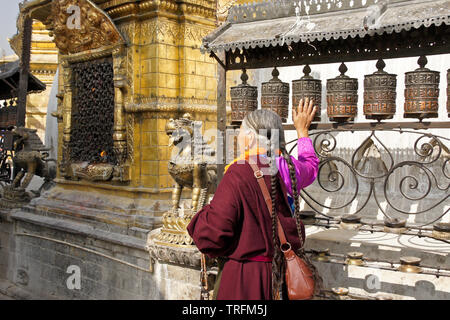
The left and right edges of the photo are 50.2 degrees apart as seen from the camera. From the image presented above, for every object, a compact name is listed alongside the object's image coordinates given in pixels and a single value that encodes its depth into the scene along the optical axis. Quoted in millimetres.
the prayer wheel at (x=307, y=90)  4258
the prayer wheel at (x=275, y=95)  4426
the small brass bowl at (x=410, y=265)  3891
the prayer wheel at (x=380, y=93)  3984
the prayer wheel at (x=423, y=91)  3836
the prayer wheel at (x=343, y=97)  4137
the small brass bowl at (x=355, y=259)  4089
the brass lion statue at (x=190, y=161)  5078
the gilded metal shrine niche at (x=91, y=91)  6872
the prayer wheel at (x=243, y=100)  4551
